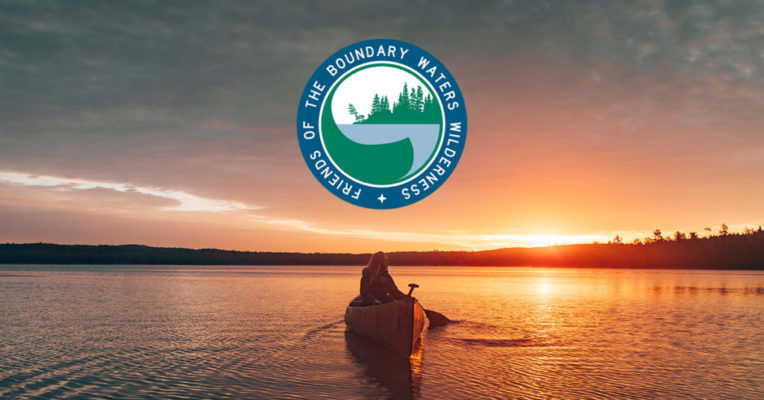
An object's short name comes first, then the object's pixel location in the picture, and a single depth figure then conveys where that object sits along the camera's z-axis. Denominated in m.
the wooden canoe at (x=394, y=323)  15.70
